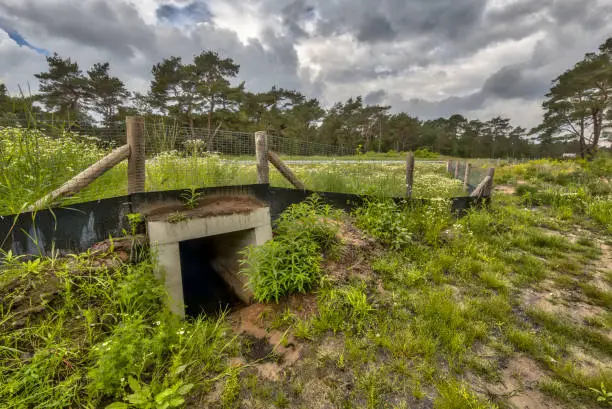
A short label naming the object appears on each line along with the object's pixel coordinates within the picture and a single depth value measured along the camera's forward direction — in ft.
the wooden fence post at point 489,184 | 19.59
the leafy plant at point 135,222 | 10.68
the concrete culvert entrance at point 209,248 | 11.03
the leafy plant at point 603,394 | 6.13
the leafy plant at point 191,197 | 12.50
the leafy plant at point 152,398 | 5.55
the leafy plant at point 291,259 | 10.16
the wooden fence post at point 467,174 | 30.45
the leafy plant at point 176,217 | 11.14
